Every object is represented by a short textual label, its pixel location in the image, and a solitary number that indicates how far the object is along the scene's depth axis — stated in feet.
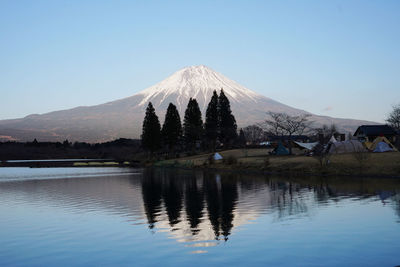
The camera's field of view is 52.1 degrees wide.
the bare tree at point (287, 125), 240.73
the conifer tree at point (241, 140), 351.95
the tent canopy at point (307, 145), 227.08
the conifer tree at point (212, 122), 297.74
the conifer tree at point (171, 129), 297.74
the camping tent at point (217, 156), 234.46
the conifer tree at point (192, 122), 299.38
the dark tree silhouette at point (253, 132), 500.66
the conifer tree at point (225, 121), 297.37
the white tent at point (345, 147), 184.87
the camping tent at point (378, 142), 187.81
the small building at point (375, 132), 270.67
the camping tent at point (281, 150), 218.79
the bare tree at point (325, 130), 428.48
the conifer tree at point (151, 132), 297.33
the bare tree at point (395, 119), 282.15
